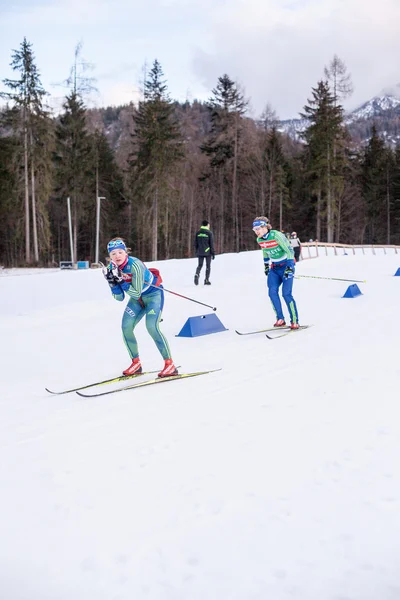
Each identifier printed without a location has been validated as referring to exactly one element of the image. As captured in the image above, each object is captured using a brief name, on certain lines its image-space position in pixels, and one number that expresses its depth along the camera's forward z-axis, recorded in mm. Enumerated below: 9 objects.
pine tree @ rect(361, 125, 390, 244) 54219
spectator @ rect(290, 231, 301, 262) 22906
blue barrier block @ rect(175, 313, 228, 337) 9445
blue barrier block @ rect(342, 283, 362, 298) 13052
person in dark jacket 15703
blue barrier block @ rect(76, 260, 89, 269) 28245
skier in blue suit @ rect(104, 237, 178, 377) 6125
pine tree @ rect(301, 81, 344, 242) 41281
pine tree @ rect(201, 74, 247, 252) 42938
